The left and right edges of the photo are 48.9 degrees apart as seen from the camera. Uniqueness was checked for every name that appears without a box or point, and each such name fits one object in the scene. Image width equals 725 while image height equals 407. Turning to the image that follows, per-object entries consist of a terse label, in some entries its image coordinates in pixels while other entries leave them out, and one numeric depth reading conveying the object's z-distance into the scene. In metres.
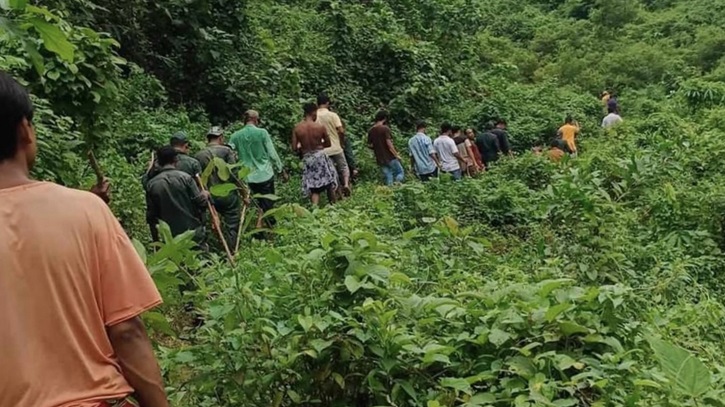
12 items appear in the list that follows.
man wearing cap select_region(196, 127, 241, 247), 7.06
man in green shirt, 8.34
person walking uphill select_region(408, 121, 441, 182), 11.62
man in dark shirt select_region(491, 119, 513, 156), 13.48
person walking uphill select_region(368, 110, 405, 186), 11.33
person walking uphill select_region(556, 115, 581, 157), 13.64
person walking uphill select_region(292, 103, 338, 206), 9.26
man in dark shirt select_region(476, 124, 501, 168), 13.34
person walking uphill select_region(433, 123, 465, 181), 11.98
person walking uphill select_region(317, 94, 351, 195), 9.80
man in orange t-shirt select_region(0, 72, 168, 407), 1.81
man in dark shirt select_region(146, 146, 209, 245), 6.01
